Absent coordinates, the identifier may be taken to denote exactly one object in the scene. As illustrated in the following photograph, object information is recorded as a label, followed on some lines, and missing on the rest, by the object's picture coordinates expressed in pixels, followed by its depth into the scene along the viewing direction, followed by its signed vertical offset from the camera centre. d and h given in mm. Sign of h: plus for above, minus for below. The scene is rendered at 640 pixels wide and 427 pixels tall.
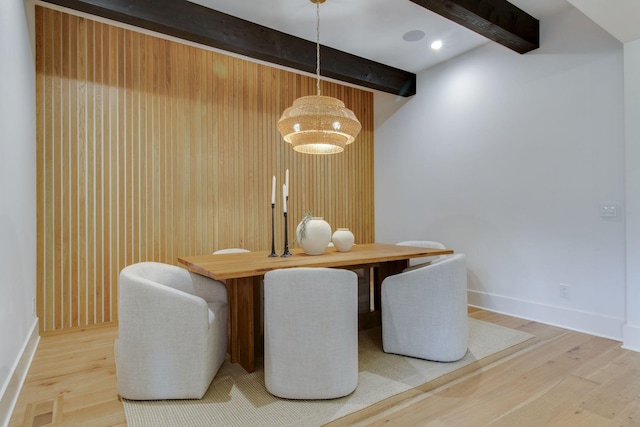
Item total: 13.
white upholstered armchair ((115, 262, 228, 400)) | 1853 -697
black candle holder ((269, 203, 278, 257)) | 2629 -312
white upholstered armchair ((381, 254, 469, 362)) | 2359 -699
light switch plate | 2840 -18
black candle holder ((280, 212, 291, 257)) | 2616 -303
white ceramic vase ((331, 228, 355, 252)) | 2865 -245
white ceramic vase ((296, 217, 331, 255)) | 2602 -195
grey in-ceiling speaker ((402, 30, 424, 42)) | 3545 +1813
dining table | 2092 -347
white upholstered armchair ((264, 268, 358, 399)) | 1869 -654
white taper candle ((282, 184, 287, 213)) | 2561 +122
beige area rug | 1729 -1035
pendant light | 2518 +646
